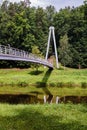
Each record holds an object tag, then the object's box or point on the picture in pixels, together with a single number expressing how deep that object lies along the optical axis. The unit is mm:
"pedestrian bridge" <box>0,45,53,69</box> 33144
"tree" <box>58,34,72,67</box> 80938
